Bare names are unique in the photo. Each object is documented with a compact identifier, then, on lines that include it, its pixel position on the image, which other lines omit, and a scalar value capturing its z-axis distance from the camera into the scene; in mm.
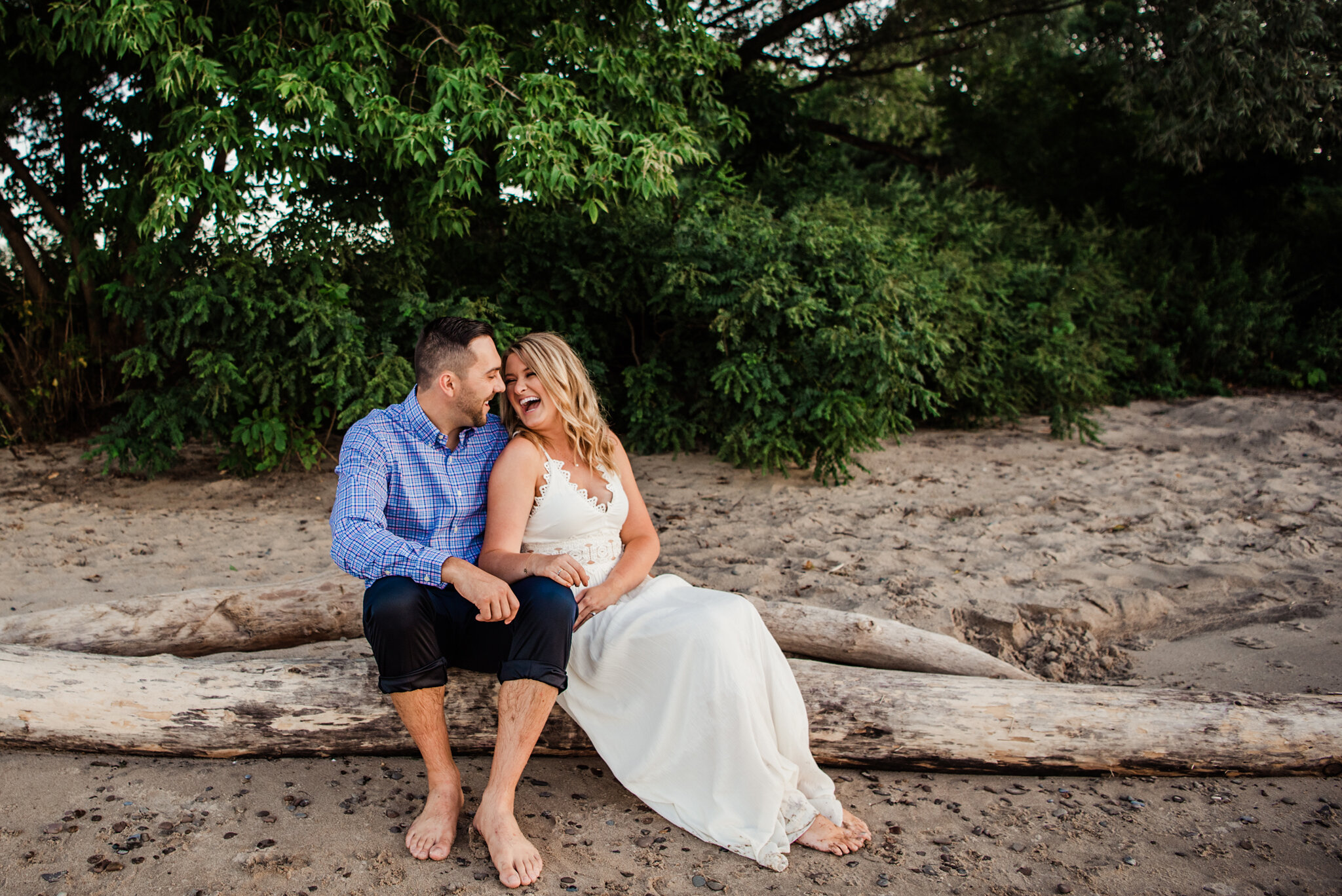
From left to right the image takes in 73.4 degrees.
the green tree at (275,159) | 5020
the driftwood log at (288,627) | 3512
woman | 2613
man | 2570
